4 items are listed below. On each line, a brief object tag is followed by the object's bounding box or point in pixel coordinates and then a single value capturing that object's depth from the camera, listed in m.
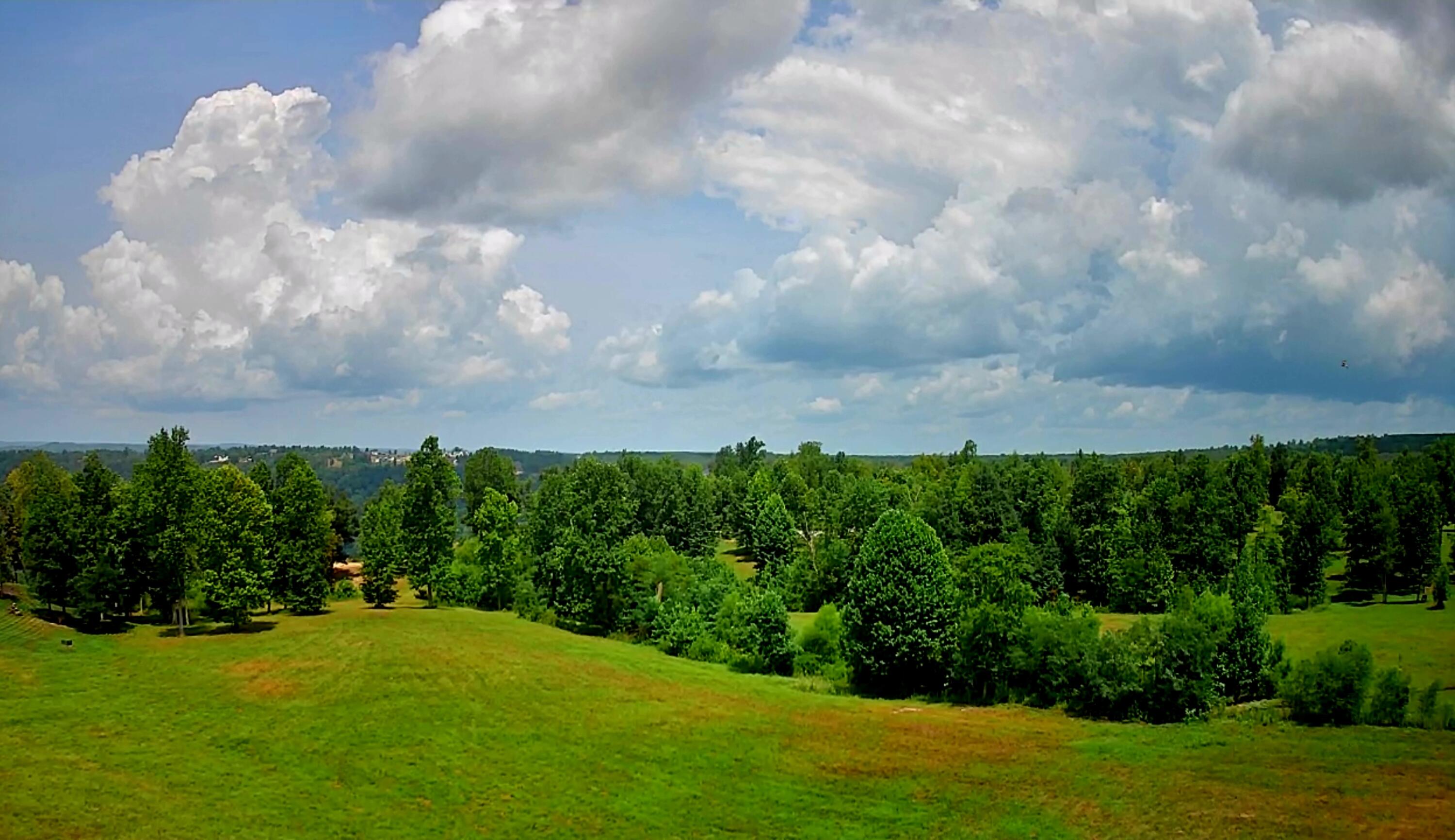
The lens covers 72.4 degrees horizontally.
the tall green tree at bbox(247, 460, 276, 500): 91.12
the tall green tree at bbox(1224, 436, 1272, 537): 108.56
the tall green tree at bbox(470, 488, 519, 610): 91.38
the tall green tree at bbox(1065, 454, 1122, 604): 103.38
